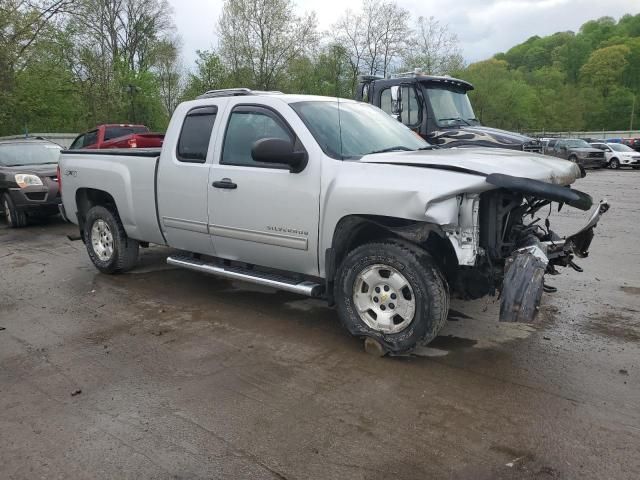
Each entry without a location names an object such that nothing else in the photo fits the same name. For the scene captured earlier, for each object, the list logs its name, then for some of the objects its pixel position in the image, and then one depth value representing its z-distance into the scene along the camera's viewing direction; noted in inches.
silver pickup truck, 146.5
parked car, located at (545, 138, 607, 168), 1121.4
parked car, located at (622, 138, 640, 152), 1447.8
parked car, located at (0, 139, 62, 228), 408.2
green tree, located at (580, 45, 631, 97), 3624.5
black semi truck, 410.9
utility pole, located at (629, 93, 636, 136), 3309.5
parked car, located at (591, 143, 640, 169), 1146.0
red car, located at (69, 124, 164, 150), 528.4
